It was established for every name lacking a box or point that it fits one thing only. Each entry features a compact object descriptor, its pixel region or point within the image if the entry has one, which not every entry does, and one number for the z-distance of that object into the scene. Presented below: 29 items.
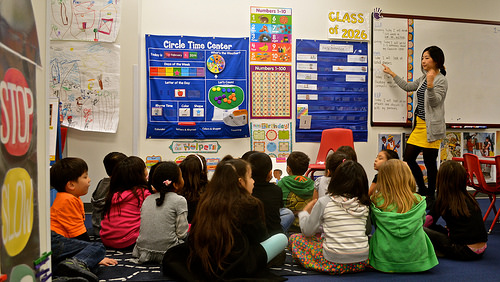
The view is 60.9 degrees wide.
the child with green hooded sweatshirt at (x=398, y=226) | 2.57
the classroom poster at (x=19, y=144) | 0.97
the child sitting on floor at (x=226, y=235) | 2.21
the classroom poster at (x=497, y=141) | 5.75
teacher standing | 4.34
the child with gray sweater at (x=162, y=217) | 2.69
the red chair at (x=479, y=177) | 3.74
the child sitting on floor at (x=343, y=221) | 2.51
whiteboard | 5.33
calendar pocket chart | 4.82
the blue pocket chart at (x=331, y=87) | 5.17
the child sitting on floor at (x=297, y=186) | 3.38
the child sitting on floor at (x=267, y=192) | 2.76
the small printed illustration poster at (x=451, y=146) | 5.55
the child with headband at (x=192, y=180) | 3.12
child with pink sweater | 3.01
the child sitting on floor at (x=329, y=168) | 3.14
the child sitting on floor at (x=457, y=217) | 2.83
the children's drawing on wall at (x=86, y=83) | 4.50
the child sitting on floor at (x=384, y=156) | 3.77
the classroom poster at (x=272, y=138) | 5.09
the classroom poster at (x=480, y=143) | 5.64
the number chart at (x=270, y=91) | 5.06
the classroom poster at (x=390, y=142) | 5.37
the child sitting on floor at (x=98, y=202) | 3.41
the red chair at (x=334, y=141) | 5.00
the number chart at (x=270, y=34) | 5.04
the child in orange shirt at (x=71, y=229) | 2.28
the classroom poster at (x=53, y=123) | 3.53
